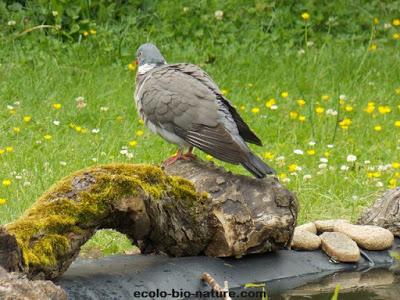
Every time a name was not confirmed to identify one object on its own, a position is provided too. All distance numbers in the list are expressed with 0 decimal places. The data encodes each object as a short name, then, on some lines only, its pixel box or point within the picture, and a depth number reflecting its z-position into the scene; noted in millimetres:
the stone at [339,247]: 12031
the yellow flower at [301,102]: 17797
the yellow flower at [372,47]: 20969
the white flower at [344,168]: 14853
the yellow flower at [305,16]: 20861
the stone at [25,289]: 7984
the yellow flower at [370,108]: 17609
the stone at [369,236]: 12328
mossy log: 9773
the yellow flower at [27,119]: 16437
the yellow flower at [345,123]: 16687
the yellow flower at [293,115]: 17375
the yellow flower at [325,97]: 18125
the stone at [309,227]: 12452
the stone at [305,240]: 12023
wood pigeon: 12023
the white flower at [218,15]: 21234
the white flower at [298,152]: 15309
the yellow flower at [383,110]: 17594
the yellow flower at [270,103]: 17786
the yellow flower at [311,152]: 15483
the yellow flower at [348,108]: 17469
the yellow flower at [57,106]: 17156
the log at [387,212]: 12625
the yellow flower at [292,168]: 14600
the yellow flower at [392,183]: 14219
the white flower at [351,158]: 15125
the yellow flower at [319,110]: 17359
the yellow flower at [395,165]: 14828
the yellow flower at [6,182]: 13508
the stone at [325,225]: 12547
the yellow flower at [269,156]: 15167
